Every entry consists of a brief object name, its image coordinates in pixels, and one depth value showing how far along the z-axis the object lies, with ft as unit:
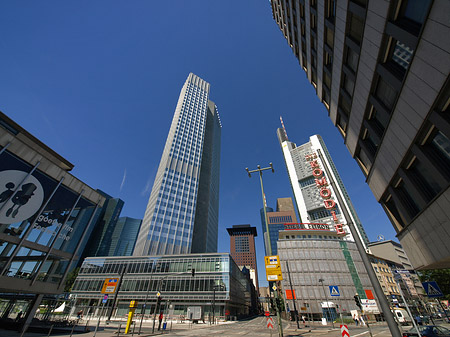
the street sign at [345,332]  33.71
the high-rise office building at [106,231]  468.75
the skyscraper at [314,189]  276.21
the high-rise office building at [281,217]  587.27
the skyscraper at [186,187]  236.84
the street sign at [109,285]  67.00
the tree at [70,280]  219.94
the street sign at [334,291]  48.75
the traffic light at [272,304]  42.38
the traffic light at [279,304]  39.06
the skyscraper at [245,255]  615.57
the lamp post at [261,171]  49.52
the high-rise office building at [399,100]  28.94
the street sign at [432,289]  37.04
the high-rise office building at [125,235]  555.28
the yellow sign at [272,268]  40.86
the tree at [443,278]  113.39
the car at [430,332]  46.83
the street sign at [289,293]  136.75
